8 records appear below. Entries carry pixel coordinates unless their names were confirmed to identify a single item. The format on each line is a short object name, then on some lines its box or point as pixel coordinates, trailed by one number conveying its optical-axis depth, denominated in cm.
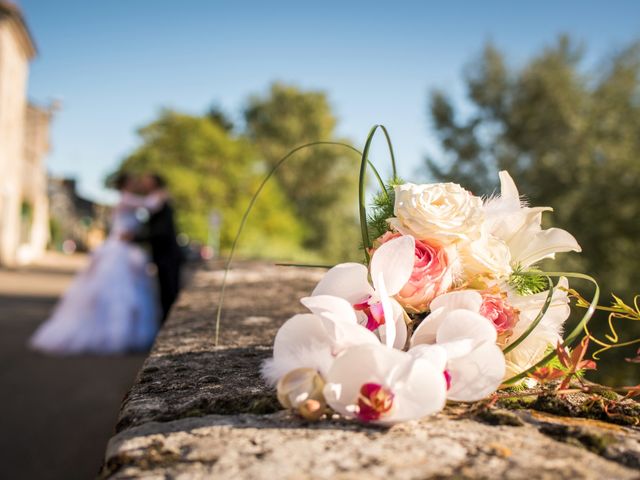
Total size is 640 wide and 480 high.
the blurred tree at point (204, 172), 3775
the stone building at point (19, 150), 2577
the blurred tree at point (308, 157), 4588
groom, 859
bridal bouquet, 106
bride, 805
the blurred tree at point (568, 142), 1862
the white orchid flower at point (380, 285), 127
